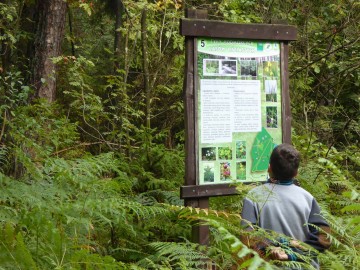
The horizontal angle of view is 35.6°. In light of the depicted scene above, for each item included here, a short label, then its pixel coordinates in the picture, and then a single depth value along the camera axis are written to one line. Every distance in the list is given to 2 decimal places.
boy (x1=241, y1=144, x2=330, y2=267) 3.76
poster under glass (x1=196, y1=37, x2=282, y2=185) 5.22
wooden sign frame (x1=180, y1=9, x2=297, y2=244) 5.10
